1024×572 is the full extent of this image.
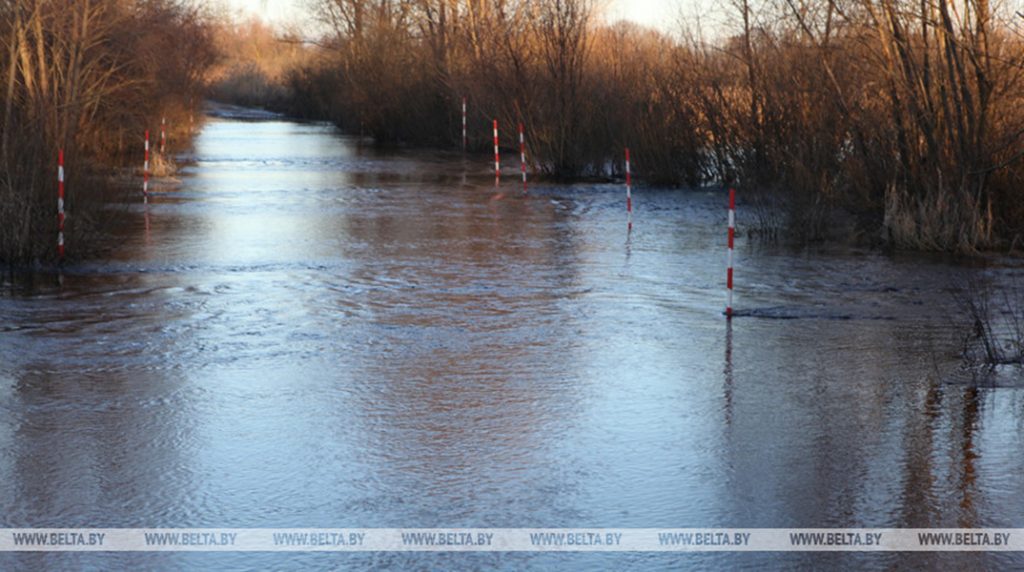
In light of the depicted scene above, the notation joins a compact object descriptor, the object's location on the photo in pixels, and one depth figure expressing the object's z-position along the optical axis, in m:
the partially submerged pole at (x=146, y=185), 24.02
